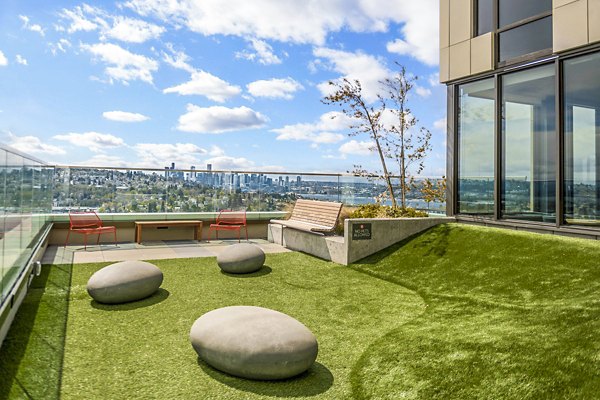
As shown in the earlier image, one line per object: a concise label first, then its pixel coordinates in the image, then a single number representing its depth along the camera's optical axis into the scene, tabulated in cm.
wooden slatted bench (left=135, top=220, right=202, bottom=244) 1178
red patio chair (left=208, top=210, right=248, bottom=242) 1268
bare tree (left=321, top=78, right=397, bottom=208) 1271
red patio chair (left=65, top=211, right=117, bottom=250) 1114
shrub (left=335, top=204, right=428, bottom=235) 1099
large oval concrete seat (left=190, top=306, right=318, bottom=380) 383
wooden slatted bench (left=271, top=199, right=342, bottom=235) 1038
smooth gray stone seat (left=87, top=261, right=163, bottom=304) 602
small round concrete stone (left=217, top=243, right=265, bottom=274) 817
